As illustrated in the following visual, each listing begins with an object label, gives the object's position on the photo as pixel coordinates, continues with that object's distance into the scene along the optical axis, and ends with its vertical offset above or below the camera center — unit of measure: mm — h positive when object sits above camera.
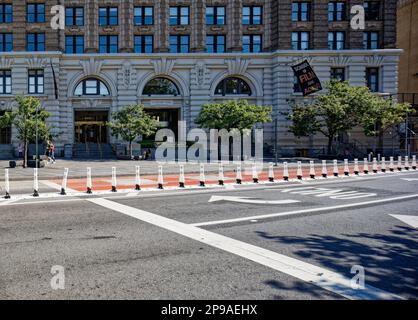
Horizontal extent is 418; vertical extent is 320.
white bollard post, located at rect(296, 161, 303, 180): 19130 -1417
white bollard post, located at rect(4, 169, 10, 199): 12255 -1671
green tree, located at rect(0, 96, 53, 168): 26047 +1640
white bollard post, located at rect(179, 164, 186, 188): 15738 -1511
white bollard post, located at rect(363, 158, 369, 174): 22992 -1333
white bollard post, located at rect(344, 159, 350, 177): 21375 -1422
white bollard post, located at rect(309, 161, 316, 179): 19670 -1325
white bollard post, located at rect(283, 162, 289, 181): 18516 -1432
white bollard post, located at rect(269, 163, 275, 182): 18203 -1409
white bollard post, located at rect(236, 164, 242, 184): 17344 -1496
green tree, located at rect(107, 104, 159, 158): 35594 +2060
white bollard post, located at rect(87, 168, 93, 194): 13591 -1412
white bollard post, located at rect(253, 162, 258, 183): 17781 -1468
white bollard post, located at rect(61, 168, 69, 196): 13195 -1523
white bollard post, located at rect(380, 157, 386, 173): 24531 -1343
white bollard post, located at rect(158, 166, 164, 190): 15144 -1482
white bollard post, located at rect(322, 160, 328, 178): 20344 -1387
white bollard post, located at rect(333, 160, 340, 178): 20836 -1358
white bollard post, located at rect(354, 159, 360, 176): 22119 -1392
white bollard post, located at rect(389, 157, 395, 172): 25267 -1338
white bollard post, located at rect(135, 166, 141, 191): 14793 -1523
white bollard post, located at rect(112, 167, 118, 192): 14055 -1455
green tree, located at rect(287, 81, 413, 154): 35375 +3399
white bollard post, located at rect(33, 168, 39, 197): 12739 -1572
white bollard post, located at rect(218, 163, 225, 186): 16625 -1445
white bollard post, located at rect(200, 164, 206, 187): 16203 -1416
